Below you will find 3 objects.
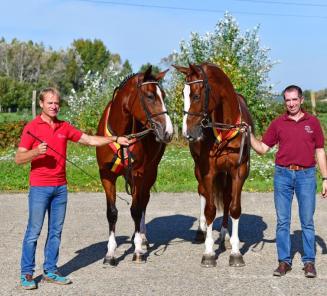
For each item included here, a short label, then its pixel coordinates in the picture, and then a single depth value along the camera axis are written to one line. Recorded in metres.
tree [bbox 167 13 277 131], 19.75
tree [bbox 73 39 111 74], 101.88
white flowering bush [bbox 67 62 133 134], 20.25
